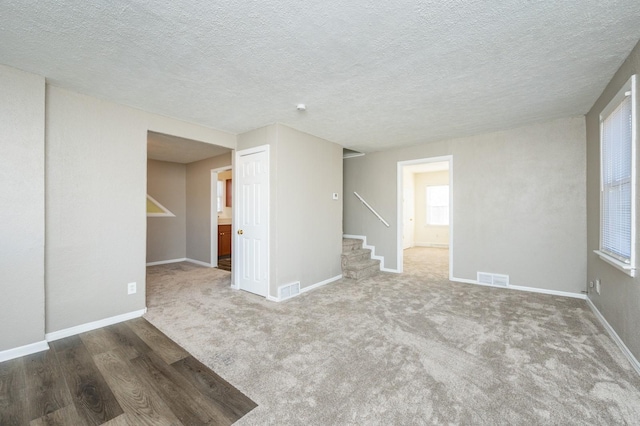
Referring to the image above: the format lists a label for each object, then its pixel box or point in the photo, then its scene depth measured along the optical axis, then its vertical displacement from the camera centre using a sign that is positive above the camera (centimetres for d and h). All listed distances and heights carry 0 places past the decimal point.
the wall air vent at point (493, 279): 411 -104
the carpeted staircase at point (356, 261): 472 -93
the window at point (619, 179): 210 +31
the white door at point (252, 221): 378 -12
